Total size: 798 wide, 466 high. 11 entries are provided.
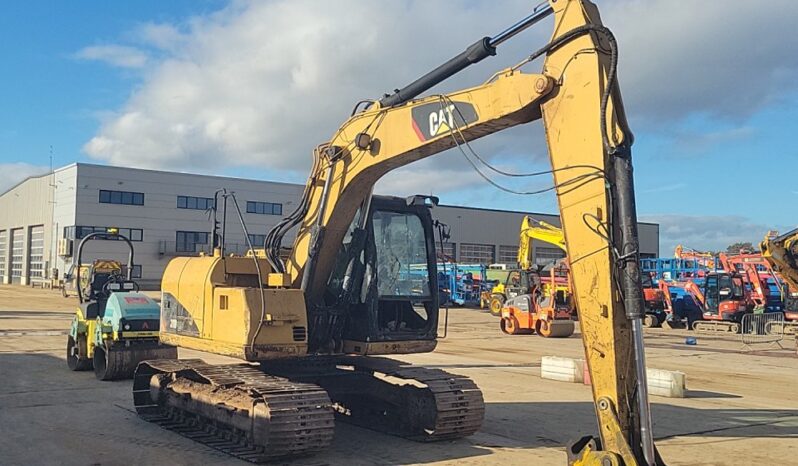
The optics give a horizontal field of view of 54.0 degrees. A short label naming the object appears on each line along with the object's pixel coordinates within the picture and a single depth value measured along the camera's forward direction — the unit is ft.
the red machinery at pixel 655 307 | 108.47
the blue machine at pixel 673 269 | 121.46
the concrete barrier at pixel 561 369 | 49.52
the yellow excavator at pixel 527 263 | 108.99
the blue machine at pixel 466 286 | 155.43
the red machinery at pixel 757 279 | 106.01
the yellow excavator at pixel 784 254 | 69.41
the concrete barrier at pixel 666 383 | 44.43
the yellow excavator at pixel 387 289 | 18.84
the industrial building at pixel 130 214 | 181.37
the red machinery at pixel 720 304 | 101.09
